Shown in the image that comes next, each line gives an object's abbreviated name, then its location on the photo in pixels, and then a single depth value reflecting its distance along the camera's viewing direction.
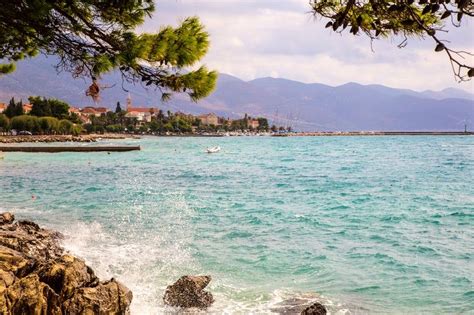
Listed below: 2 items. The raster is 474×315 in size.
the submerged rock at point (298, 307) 9.06
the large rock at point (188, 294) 9.79
